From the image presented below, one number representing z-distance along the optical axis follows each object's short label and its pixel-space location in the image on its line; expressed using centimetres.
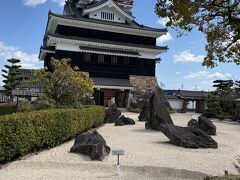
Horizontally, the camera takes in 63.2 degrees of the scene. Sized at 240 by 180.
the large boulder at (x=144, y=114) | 1493
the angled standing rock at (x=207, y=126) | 1079
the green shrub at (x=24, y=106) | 1156
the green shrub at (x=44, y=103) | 1114
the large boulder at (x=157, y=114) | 1075
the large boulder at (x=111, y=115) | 1436
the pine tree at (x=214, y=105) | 2189
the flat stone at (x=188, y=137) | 787
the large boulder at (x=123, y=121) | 1286
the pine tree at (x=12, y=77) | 2112
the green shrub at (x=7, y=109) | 1260
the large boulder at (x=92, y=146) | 607
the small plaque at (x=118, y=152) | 503
